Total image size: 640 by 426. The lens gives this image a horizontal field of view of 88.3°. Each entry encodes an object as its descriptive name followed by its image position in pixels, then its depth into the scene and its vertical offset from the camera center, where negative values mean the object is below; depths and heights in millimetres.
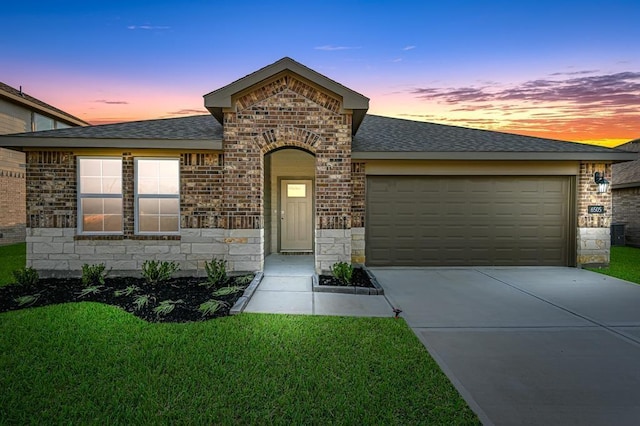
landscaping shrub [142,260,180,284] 7457 -1486
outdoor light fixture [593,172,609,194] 9388 +749
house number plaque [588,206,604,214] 9570 +5
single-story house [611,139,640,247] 15164 +411
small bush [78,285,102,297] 6680 -1749
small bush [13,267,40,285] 6973 -1497
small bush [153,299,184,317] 5543 -1751
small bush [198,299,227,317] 5514 -1716
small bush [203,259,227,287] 7180 -1463
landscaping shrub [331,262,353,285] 7242 -1434
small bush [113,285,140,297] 6583 -1728
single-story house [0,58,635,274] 8008 +472
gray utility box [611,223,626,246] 15438 -1205
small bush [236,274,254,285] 7348 -1634
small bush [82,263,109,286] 7305 -1537
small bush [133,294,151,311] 5845 -1741
